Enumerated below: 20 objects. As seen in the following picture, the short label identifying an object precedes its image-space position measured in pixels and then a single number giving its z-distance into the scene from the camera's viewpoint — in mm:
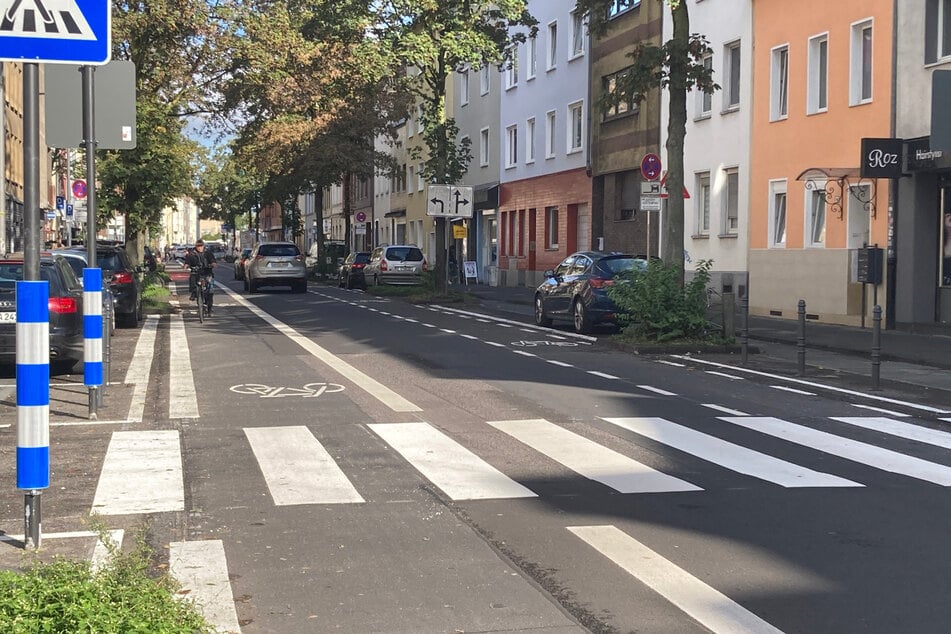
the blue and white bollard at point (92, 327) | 10469
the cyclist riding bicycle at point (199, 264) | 25500
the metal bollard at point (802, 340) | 14844
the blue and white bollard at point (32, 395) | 5812
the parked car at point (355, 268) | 47781
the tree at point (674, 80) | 18953
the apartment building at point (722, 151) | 30672
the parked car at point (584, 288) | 22312
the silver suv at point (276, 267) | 40875
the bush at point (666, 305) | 18578
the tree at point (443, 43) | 32344
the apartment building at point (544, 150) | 43406
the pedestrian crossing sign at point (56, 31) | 5746
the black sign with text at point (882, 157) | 22938
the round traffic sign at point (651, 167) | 21328
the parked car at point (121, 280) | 21844
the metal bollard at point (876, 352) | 13562
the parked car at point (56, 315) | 13805
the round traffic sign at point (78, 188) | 35906
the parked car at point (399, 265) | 42000
